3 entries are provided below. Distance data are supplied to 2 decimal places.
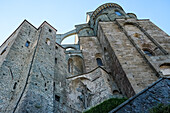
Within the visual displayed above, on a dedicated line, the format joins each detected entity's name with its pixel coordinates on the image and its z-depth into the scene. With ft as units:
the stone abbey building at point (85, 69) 23.73
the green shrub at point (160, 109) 12.59
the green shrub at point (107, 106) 19.31
